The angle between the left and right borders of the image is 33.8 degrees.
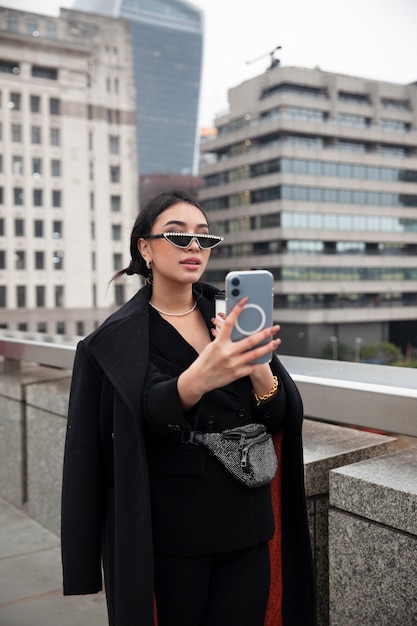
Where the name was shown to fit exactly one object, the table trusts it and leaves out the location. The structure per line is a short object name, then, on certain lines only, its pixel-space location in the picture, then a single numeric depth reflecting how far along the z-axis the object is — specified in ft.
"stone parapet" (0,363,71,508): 17.38
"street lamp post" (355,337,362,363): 228.84
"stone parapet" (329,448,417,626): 7.68
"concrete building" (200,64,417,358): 239.71
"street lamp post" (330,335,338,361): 232.20
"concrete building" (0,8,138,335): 261.65
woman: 6.24
